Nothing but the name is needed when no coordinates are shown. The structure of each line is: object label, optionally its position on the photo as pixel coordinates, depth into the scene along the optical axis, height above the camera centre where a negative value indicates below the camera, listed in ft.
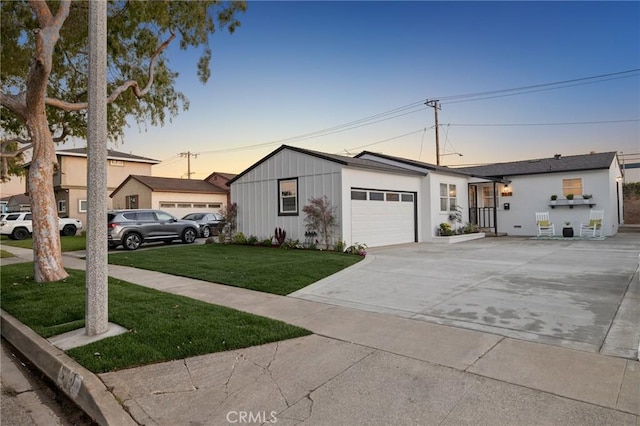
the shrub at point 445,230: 54.13 -1.62
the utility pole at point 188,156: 169.68 +30.21
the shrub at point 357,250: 39.00 -3.20
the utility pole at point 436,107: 94.12 +28.30
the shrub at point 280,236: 47.62 -1.92
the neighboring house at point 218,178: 106.73 +12.81
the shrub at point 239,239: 52.18 -2.45
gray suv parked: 49.24 -0.77
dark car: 69.49 -0.01
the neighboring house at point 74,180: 89.10 +10.86
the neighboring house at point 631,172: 102.78 +12.99
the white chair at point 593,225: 55.72 -1.24
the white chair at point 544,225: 59.62 -1.18
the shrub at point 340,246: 41.06 -2.86
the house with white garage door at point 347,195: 43.70 +3.32
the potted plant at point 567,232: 57.57 -2.27
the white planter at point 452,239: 51.90 -2.86
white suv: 73.15 -0.14
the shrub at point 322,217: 42.83 +0.42
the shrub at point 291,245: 45.57 -2.95
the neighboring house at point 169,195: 82.64 +6.49
